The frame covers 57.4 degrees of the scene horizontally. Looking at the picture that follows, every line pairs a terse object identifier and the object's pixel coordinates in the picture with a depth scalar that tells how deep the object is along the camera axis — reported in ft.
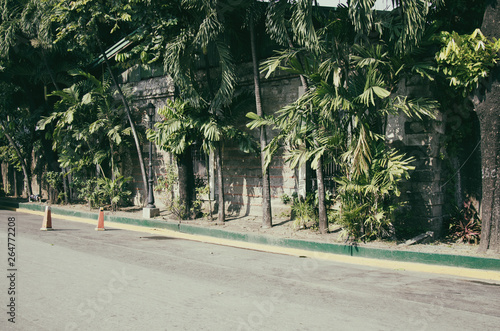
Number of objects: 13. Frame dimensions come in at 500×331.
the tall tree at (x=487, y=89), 26.25
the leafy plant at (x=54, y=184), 63.05
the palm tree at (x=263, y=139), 37.68
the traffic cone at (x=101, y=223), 41.86
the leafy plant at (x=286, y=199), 41.09
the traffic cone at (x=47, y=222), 41.04
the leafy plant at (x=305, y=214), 36.73
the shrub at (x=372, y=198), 28.91
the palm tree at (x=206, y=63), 37.63
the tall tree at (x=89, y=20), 47.46
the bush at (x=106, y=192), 53.93
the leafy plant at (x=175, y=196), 45.29
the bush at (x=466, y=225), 31.53
